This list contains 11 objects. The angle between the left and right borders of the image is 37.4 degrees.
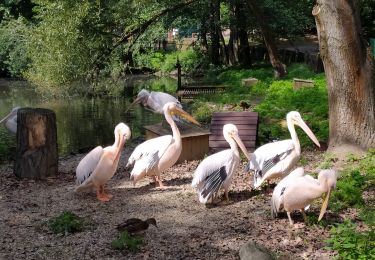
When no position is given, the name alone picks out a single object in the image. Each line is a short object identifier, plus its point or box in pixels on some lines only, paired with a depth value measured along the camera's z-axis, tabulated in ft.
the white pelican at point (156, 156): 26.61
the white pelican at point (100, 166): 25.55
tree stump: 30.07
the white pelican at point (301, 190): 19.30
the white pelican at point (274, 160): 24.23
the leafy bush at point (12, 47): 104.54
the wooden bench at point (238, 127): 34.27
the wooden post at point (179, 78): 76.90
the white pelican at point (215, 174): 23.15
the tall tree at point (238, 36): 89.30
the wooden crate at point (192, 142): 32.65
